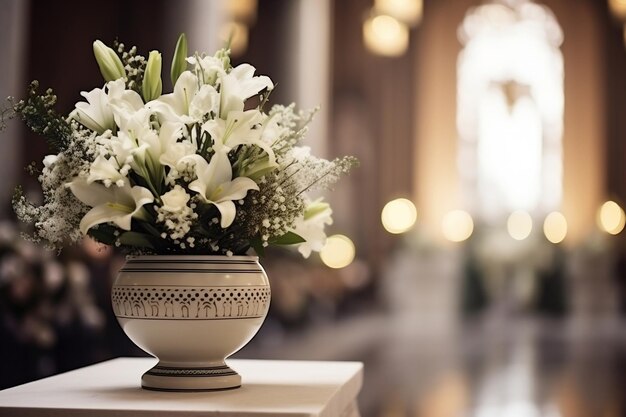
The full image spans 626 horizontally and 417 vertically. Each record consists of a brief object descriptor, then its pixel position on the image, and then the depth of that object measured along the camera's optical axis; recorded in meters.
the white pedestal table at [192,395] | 2.24
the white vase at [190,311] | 2.37
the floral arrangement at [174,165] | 2.35
